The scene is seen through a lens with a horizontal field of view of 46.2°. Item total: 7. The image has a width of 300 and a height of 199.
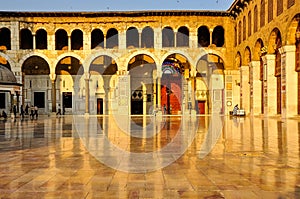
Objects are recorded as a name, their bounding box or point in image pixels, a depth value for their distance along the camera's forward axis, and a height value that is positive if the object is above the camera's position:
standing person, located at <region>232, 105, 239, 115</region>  29.30 -0.57
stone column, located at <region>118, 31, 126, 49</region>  32.81 +5.97
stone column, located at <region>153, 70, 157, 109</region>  35.94 +1.81
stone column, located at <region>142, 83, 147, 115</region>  37.00 +0.34
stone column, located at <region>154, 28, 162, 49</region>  32.62 +6.10
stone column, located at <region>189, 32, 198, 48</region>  32.69 +5.91
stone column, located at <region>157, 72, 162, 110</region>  33.22 +1.17
